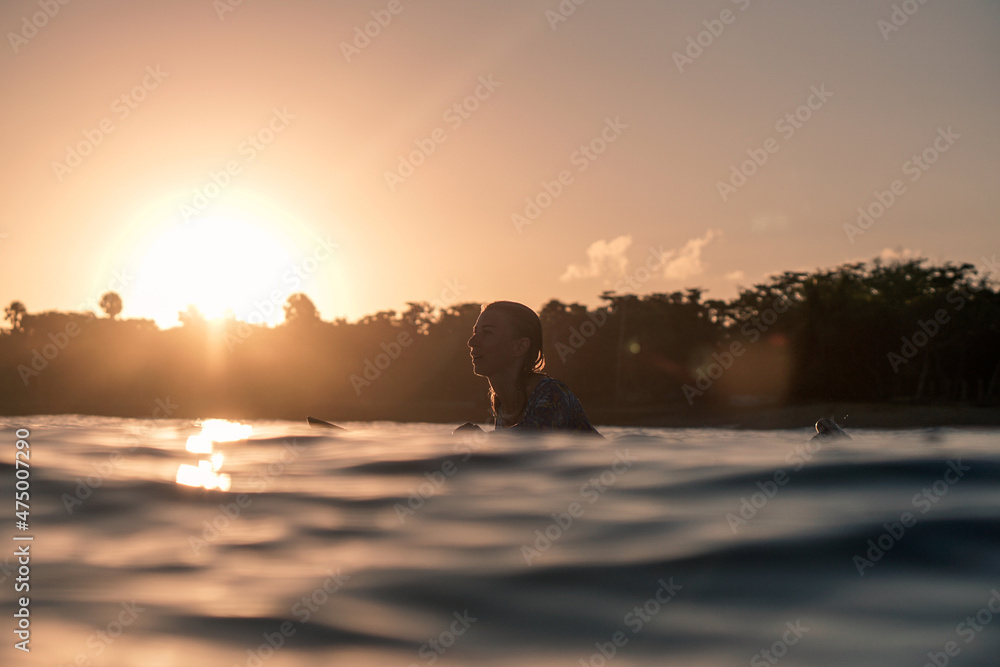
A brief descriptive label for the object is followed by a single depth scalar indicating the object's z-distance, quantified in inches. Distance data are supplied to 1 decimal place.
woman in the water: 240.4
